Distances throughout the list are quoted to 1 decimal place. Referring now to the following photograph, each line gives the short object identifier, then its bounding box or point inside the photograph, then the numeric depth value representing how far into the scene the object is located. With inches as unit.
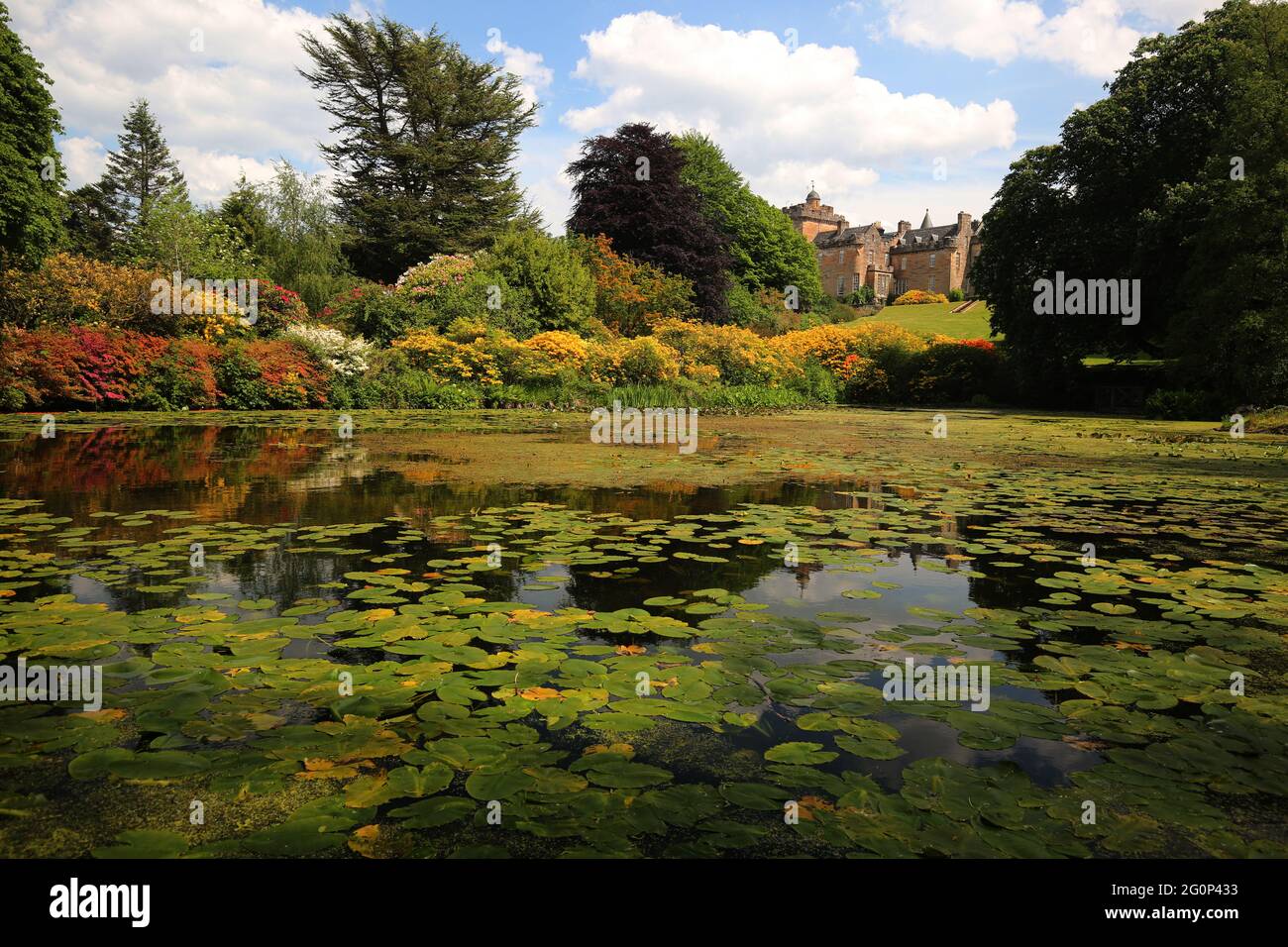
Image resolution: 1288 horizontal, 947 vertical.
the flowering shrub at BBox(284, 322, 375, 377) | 732.7
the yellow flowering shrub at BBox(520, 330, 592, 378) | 788.6
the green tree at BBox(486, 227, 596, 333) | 895.1
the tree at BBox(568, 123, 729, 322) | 1182.3
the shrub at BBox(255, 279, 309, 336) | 789.9
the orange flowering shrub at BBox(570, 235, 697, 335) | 1007.0
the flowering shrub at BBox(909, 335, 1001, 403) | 1128.1
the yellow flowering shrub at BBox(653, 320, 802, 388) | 897.5
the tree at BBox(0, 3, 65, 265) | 780.0
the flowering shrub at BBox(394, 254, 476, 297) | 895.7
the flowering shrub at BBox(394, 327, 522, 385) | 779.4
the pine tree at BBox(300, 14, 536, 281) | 1325.0
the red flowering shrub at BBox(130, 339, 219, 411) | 637.3
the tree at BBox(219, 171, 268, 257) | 1348.4
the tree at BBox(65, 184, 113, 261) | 1593.3
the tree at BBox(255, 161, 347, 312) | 1151.0
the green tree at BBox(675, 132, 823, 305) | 1737.2
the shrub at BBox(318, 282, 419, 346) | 846.5
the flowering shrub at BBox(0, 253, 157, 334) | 636.7
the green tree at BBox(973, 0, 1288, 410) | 673.6
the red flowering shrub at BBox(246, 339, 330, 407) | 694.5
